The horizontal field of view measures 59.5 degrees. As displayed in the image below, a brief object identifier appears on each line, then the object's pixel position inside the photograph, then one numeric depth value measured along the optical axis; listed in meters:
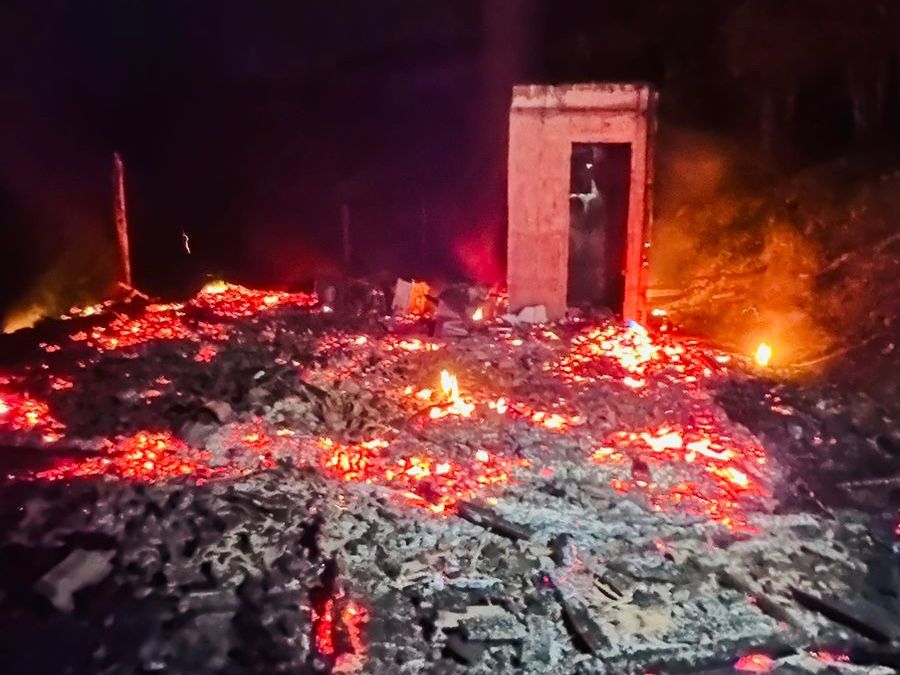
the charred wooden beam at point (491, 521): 5.34
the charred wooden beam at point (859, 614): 4.47
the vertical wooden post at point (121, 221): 12.00
